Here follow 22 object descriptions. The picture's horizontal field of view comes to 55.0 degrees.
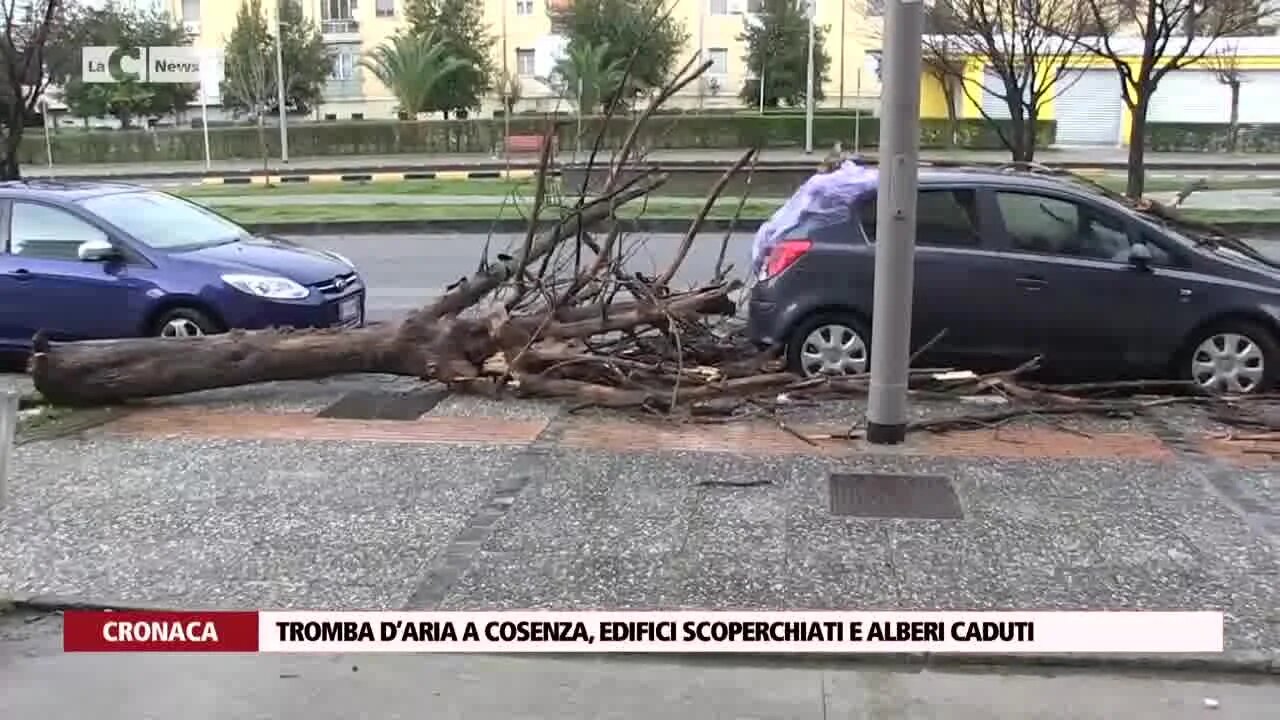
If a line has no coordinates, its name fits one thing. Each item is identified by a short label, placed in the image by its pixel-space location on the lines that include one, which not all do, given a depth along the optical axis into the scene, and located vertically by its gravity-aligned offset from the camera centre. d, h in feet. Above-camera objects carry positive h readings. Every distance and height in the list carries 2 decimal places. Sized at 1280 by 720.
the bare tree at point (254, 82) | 154.52 +10.68
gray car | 26.63 -2.93
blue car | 29.68 -2.86
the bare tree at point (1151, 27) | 60.85 +6.63
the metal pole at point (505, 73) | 145.63 +13.13
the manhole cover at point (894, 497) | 19.21 -5.47
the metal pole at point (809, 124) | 139.33 +3.68
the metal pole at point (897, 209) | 21.50 -0.95
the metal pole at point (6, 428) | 15.62 -3.39
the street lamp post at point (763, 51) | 183.42 +15.41
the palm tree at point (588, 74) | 157.48 +10.72
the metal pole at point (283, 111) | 138.92 +5.32
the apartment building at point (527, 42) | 198.90 +19.30
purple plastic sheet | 28.17 -1.13
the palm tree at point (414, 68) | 169.78 +12.36
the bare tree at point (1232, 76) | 149.18 +9.62
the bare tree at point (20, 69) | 55.88 +4.19
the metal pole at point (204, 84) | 124.16 +7.72
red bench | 140.46 +1.62
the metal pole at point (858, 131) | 140.36 +2.89
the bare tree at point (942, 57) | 79.18 +7.00
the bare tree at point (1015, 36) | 69.51 +7.05
